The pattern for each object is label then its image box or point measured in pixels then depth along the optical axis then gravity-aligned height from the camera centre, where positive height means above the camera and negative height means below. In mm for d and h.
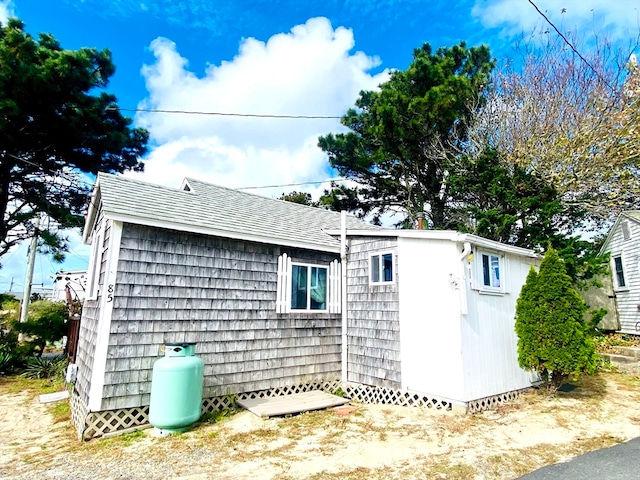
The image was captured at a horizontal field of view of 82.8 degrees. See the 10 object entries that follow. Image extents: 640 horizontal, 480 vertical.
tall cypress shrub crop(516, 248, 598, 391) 6492 -398
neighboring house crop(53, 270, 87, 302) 22398 +1306
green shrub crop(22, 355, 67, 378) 9716 -1764
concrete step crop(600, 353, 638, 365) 9625 -1395
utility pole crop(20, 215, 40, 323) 14333 +921
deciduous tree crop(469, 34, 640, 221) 12641 +6400
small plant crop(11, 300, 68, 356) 10688 -771
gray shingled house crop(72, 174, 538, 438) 5625 -38
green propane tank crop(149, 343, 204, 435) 5164 -1256
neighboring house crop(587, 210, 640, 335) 12273 +1307
